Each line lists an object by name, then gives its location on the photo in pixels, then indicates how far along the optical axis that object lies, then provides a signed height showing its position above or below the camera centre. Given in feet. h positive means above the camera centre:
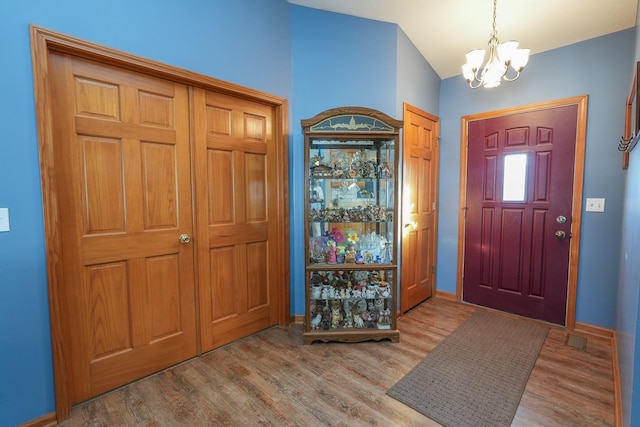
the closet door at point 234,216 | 7.24 -0.60
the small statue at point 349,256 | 8.24 -1.77
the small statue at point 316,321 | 8.21 -3.62
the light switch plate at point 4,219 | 4.68 -0.40
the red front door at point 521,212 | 8.92 -0.60
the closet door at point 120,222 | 5.42 -0.57
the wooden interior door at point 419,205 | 9.66 -0.42
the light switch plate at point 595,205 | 8.27 -0.33
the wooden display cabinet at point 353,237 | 7.99 -1.26
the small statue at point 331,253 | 8.20 -1.68
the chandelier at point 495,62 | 6.51 +3.16
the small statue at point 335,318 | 8.29 -3.55
